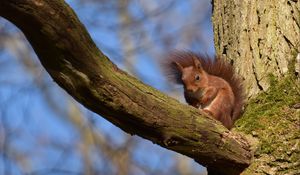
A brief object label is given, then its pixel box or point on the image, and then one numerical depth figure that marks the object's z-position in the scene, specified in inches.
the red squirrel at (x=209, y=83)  222.1
